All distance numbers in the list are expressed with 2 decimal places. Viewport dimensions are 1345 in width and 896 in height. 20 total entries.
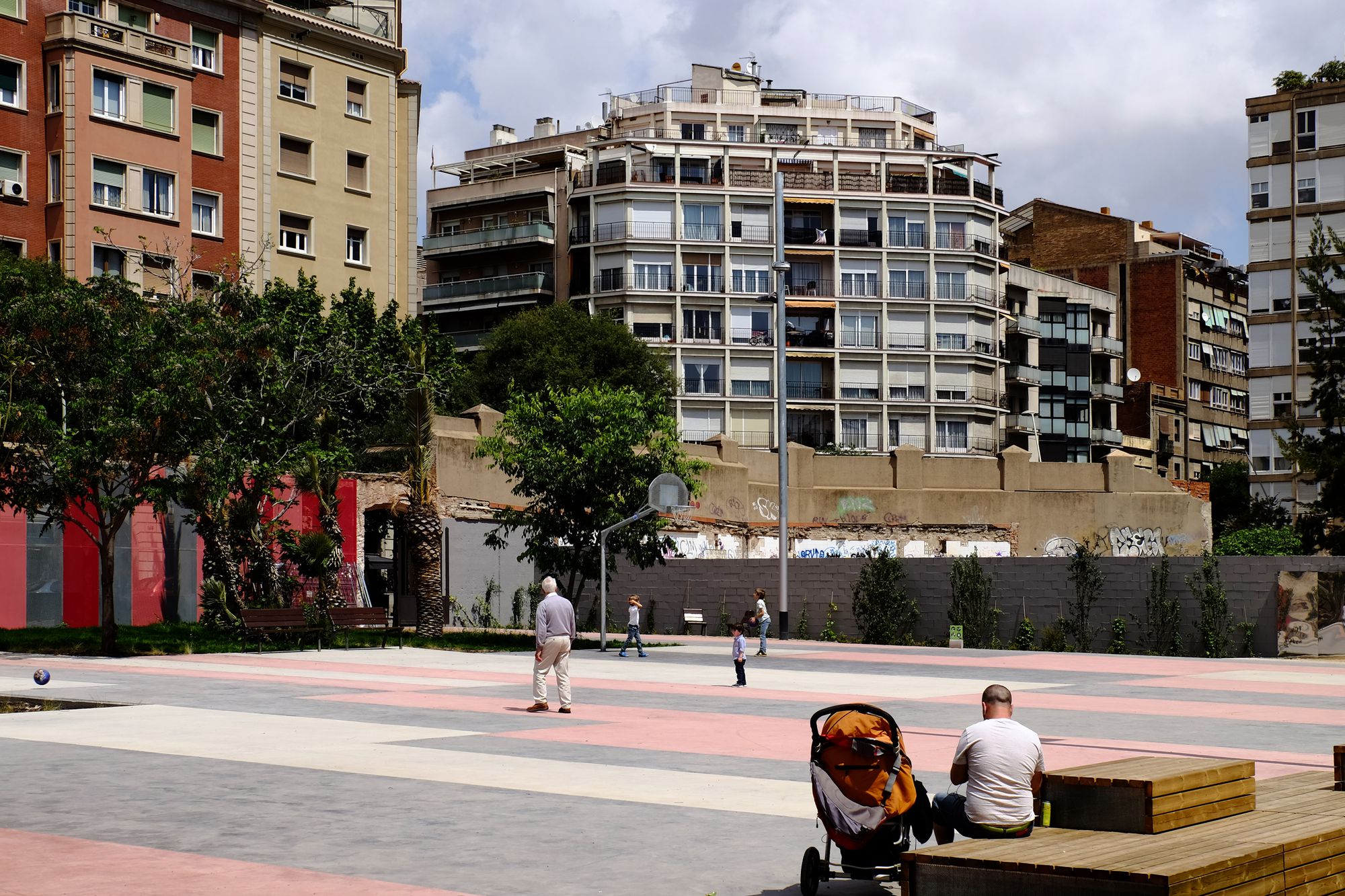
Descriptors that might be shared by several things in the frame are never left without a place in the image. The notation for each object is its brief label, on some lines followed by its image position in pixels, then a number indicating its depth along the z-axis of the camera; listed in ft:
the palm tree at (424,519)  116.37
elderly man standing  60.70
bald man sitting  26.00
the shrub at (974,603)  118.52
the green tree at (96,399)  92.84
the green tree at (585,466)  109.40
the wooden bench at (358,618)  106.83
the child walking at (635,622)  100.43
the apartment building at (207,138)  165.78
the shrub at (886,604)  123.75
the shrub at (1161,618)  109.29
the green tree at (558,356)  237.86
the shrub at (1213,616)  107.45
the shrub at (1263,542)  214.48
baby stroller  26.71
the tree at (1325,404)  142.31
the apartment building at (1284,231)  262.06
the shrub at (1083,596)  113.39
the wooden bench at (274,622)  100.42
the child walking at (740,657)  73.77
